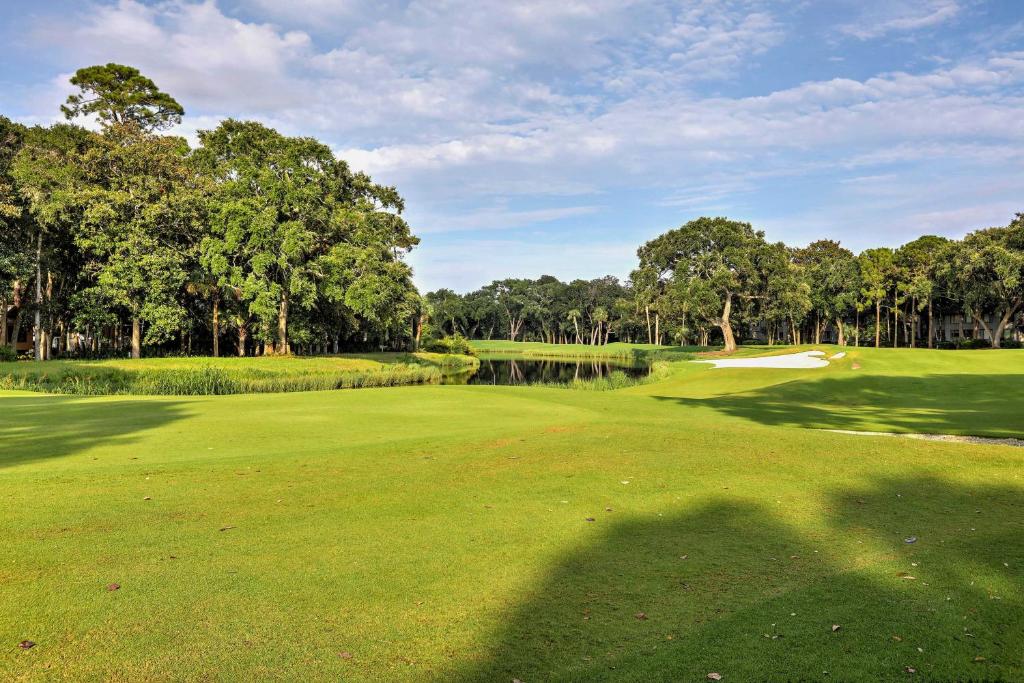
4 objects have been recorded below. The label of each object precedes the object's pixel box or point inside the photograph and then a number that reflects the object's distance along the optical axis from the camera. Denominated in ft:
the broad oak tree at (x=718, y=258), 213.66
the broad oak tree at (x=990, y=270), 192.54
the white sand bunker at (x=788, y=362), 143.70
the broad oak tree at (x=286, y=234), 144.25
